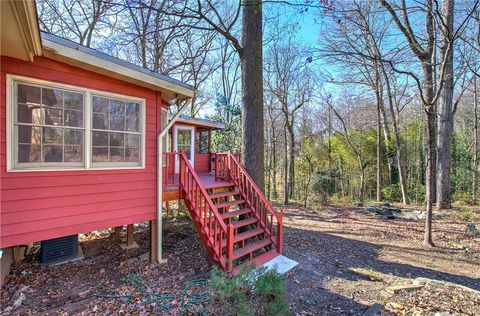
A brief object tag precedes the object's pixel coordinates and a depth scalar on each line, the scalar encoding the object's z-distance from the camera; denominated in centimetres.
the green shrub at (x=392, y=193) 1427
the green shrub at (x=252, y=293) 270
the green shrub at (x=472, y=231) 653
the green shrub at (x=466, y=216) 812
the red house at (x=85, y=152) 313
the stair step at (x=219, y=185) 538
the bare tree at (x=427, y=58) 569
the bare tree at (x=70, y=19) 945
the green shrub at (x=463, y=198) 1150
